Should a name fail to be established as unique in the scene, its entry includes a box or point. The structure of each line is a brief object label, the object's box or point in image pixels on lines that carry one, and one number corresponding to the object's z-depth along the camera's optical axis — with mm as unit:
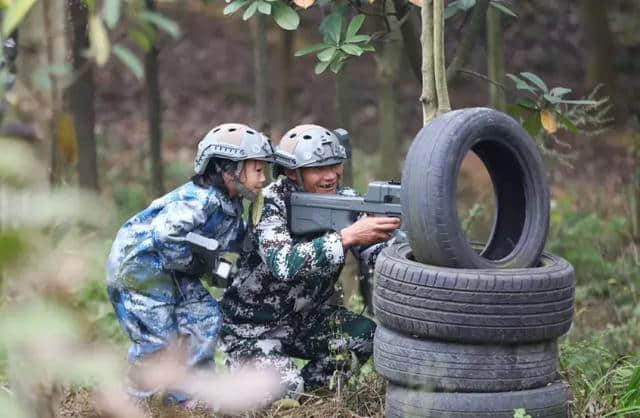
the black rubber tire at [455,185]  8317
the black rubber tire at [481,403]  8425
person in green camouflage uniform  10152
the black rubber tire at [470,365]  8410
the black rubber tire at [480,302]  8178
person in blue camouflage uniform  9835
